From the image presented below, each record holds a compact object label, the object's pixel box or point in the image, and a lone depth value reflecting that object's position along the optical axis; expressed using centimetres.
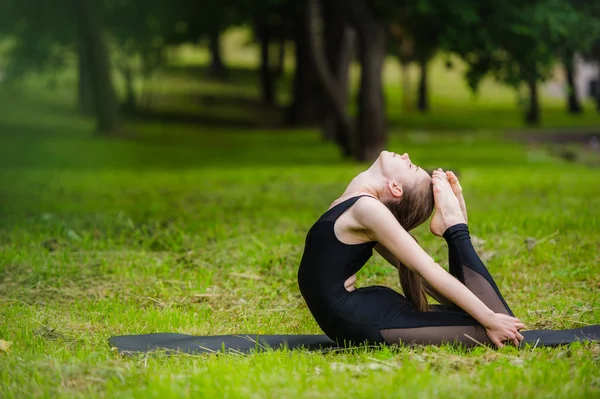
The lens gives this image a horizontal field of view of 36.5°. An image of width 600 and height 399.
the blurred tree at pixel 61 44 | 2991
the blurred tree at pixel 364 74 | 2222
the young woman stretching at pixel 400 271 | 548
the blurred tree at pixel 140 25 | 3753
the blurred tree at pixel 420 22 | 2068
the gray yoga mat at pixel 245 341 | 570
